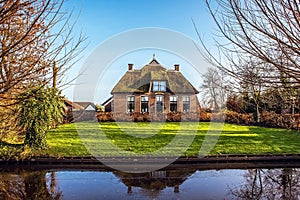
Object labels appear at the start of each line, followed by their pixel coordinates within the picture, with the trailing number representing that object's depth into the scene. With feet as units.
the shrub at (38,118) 27.84
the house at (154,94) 84.53
